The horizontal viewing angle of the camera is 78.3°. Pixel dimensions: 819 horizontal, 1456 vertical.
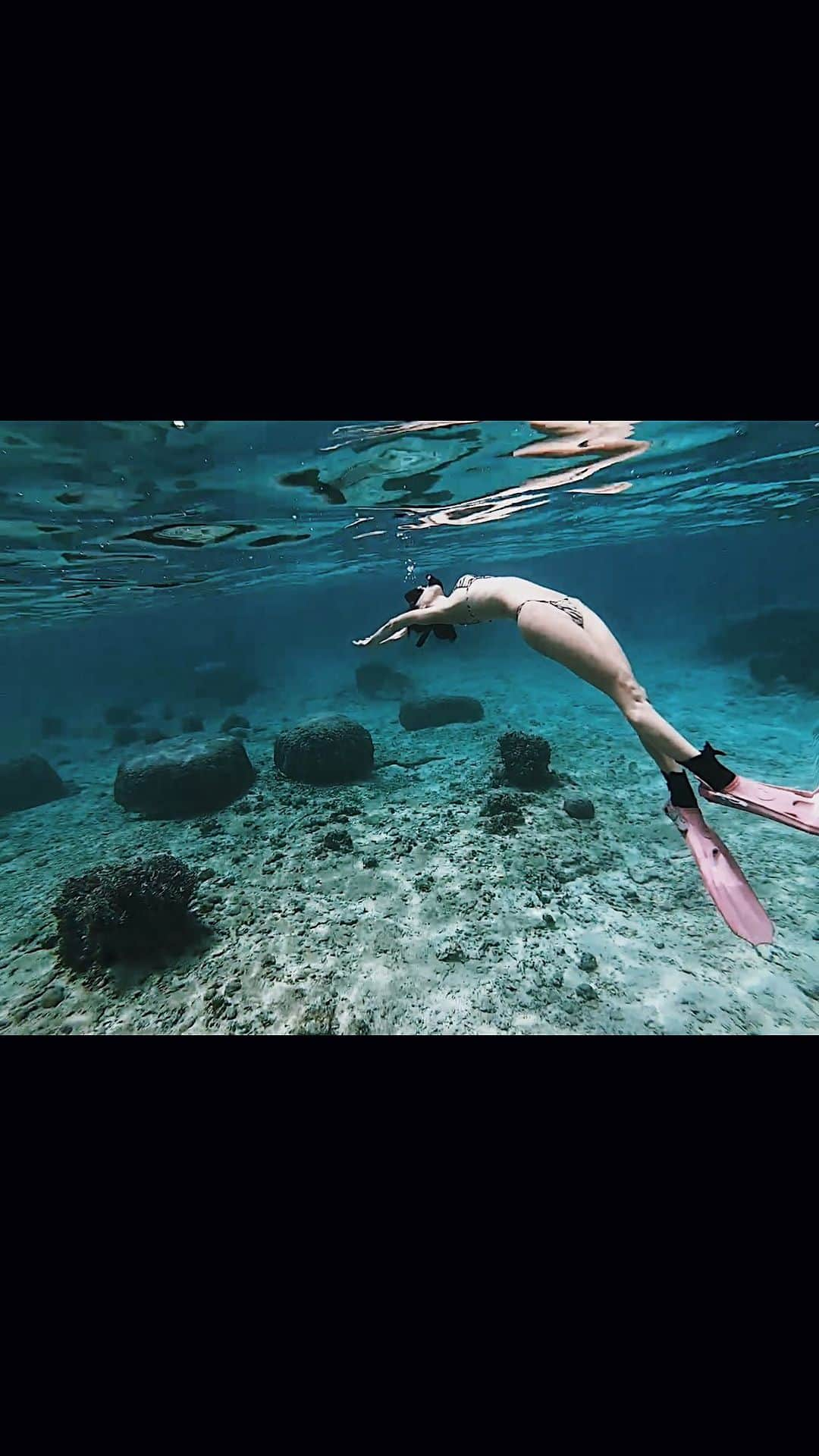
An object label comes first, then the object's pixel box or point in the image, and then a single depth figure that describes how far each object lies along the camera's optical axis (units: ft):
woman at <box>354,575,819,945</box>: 12.29
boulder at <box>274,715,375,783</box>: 41.98
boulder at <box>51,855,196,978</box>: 22.39
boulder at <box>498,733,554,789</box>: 37.50
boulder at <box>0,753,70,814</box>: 52.75
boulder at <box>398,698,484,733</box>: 60.39
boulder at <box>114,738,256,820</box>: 40.55
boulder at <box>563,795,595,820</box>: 32.81
